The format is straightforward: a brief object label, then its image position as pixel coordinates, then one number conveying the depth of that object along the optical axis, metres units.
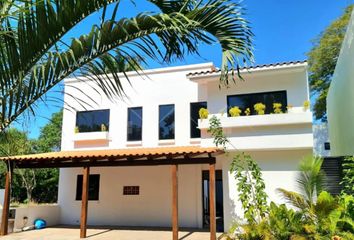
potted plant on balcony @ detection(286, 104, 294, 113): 14.88
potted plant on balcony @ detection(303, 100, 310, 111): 14.69
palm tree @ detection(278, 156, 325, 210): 11.67
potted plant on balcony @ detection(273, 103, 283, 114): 14.88
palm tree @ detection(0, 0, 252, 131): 3.39
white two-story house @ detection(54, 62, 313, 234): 14.90
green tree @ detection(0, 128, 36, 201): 25.23
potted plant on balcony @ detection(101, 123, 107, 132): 19.06
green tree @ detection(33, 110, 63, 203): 27.75
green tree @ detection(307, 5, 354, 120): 25.14
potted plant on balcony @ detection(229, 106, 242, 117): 15.41
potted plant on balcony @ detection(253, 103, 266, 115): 15.08
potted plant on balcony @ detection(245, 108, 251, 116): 15.43
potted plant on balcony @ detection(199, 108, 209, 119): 15.90
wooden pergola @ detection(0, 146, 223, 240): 13.20
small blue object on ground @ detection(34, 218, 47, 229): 17.36
